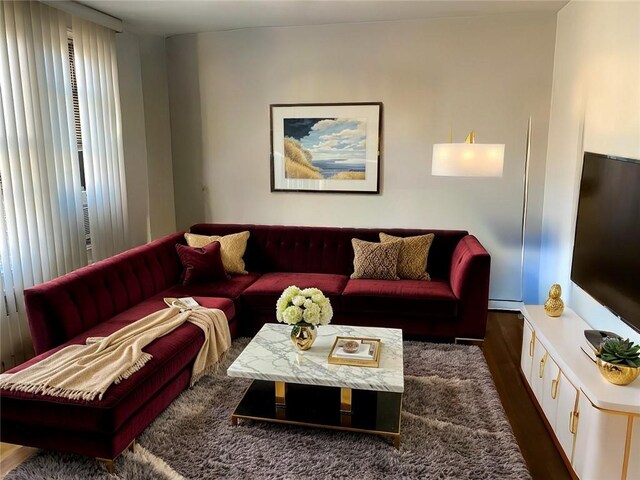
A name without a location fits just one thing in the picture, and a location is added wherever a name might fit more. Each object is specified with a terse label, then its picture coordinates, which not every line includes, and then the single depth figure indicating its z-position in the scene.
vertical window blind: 3.28
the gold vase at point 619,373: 2.15
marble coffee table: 2.57
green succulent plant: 2.18
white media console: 2.07
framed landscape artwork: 4.67
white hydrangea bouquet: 2.76
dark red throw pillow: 4.03
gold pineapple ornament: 3.07
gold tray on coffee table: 2.70
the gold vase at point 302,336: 2.84
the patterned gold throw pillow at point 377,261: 4.08
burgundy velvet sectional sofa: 2.38
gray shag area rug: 2.38
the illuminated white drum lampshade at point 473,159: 3.62
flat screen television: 2.33
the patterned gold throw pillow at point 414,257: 4.12
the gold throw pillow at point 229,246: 4.30
